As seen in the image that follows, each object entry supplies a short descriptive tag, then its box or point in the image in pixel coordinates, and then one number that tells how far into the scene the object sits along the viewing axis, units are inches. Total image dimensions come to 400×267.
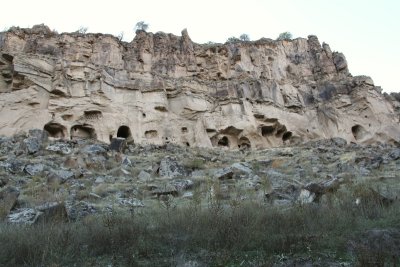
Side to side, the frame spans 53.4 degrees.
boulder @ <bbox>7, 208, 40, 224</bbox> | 266.0
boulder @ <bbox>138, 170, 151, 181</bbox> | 531.8
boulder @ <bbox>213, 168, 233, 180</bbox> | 508.7
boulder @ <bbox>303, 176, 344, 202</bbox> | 328.2
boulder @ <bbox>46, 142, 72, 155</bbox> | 729.6
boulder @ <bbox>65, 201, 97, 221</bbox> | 283.0
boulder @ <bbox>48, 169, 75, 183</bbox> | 482.6
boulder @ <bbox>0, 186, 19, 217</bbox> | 311.9
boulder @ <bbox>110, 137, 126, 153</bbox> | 824.9
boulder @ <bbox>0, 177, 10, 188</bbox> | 477.8
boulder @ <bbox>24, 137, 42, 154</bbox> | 719.7
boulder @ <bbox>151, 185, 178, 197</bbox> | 410.3
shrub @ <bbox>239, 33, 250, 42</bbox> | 2022.1
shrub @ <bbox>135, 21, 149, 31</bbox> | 1947.6
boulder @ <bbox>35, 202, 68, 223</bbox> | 261.7
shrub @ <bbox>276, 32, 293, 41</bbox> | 2097.7
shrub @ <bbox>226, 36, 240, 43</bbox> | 1720.6
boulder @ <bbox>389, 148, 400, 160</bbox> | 611.8
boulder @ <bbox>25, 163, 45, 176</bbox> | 558.8
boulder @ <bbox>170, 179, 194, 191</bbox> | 446.0
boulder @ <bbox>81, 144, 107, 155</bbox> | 696.5
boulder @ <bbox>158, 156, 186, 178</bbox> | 575.6
